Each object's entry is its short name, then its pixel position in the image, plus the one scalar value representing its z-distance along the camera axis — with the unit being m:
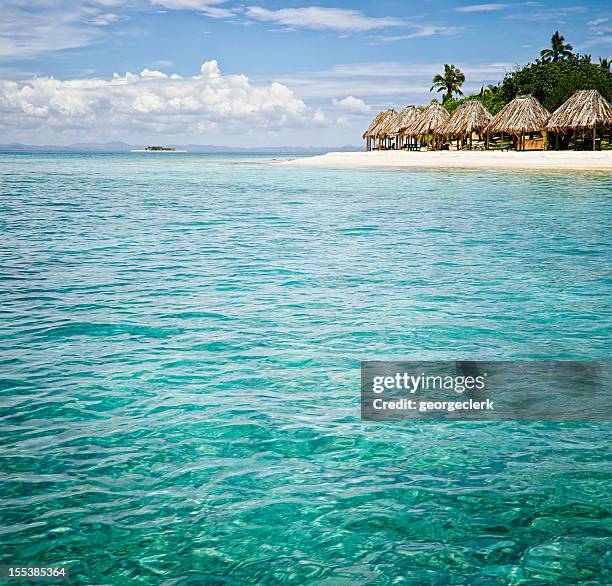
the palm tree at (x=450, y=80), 79.00
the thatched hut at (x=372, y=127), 66.44
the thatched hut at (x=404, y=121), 60.55
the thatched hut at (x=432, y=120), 56.26
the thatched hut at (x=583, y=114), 42.84
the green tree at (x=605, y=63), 73.28
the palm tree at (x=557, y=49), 75.24
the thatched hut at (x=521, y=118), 46.94
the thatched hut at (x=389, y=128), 62.69
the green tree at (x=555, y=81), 53.56
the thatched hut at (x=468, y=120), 51.94
